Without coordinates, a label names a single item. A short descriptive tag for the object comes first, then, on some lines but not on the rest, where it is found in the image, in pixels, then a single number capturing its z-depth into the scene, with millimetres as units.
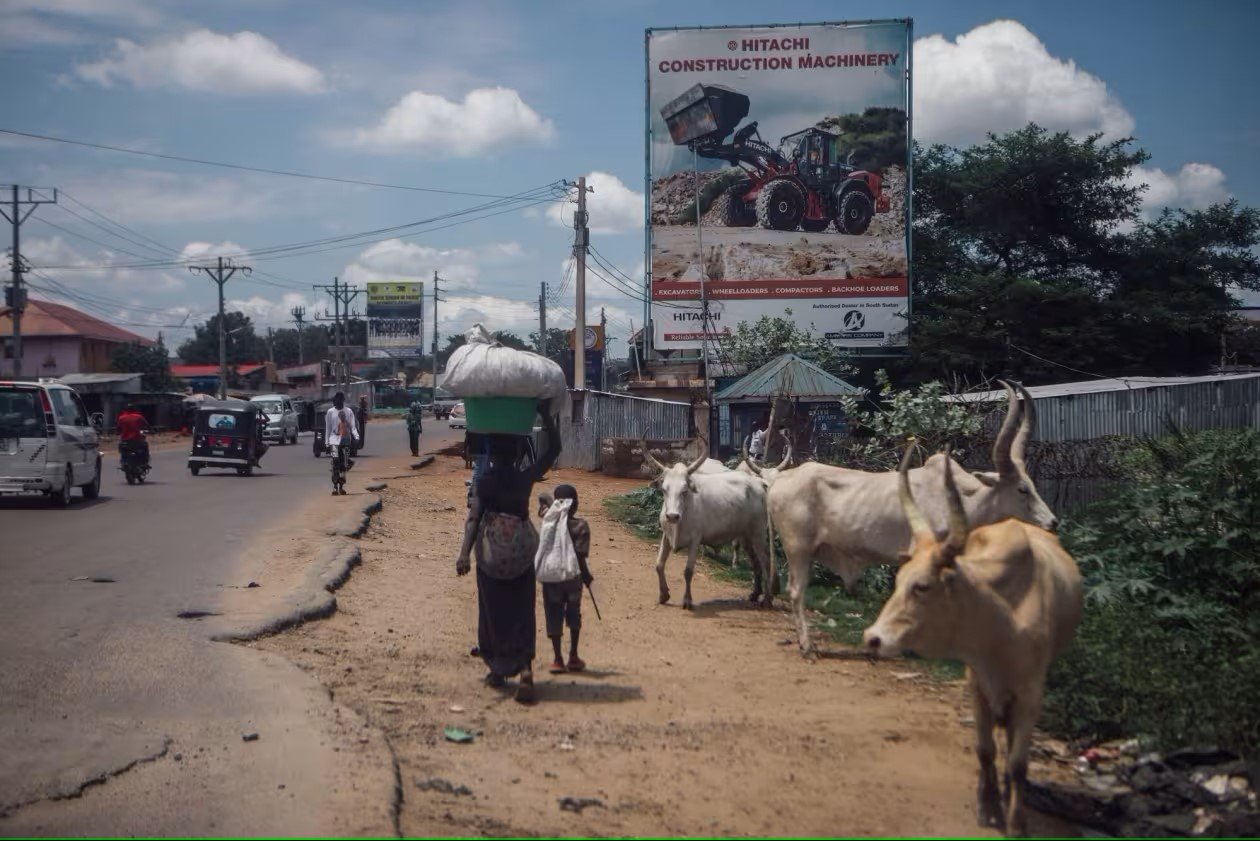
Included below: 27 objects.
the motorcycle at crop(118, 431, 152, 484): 21031
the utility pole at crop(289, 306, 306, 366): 87812
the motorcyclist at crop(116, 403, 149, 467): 21016
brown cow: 4527
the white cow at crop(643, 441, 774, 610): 10562
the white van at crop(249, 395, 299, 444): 40281
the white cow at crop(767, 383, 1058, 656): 8391
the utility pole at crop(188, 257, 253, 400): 55375
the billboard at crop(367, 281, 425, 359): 75250
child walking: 7391
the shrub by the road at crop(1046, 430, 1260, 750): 6023
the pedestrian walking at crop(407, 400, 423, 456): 31594
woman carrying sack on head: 6785
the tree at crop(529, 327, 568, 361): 69988
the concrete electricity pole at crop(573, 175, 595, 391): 28906
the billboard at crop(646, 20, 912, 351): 29188
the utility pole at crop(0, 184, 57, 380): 38125
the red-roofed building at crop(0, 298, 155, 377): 56531
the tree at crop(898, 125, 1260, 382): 27047
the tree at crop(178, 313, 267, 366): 92688
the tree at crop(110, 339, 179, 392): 57188
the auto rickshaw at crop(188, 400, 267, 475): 24328
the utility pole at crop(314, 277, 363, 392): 67375
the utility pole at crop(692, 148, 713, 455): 24328
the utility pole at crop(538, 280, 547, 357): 52594
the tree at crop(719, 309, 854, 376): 28156
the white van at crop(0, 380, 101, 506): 15969
